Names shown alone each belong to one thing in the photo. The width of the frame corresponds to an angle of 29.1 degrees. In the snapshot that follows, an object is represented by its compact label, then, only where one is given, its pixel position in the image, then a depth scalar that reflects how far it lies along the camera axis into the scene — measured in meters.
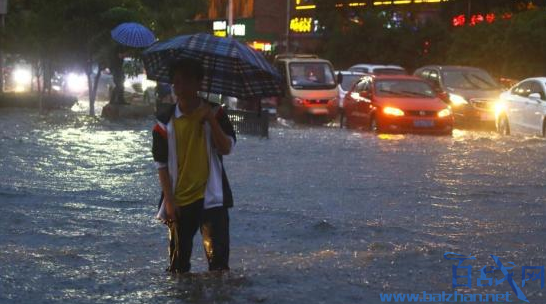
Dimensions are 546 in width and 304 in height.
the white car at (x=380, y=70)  34.53
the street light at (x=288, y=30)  61.19
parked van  30.50
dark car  28.47
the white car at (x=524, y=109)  22.16
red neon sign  44.30
